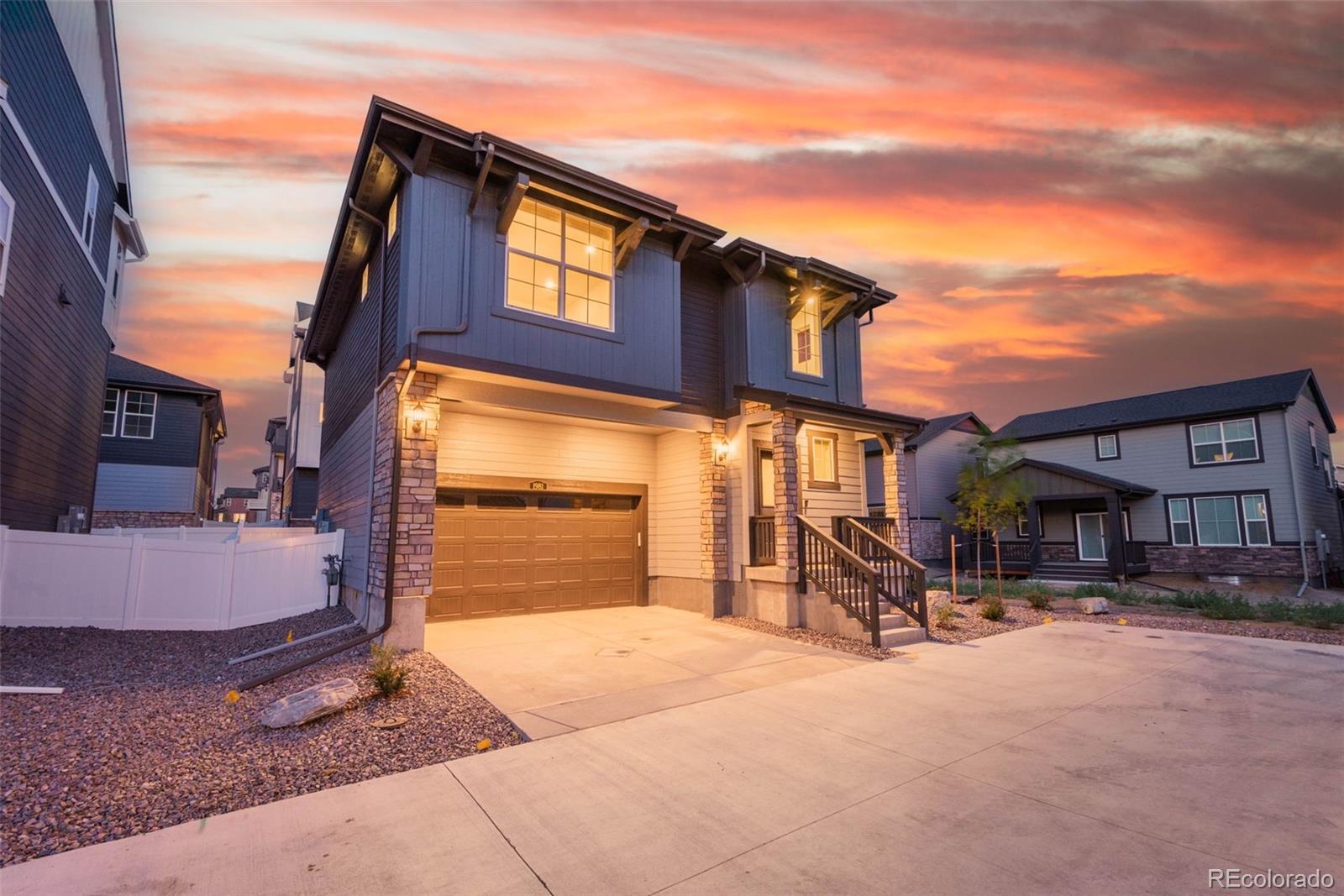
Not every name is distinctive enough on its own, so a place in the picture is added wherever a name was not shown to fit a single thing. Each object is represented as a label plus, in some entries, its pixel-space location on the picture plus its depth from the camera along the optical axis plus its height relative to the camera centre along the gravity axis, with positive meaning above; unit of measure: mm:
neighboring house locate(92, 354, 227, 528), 20734 +2656
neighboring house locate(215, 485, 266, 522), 46494 +1157
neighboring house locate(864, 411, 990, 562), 23859 +1853
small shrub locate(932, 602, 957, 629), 9562 -1715
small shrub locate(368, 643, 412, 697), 5281 -1472
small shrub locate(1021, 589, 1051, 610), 12195 -1810
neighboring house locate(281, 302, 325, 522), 22422 +2810
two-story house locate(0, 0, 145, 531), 8141 +4816
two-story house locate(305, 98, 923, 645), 7770 +1987
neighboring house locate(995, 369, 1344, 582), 18531 +934
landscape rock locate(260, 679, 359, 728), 4551 -1535
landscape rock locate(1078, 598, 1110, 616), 11555 -1860
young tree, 15305 +676
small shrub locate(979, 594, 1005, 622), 10375 -1750
